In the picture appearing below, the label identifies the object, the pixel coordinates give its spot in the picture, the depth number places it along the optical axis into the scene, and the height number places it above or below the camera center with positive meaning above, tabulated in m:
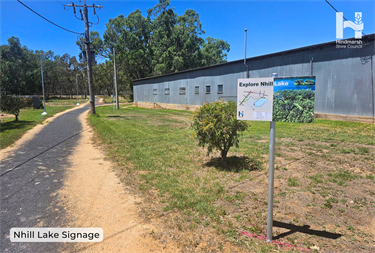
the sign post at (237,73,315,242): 2.78 +0.00
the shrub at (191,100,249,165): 5.43 -0.55
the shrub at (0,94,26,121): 15.05 -0.16
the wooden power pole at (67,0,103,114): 18.00 +4.34
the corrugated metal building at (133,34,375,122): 12.59 +1.91
